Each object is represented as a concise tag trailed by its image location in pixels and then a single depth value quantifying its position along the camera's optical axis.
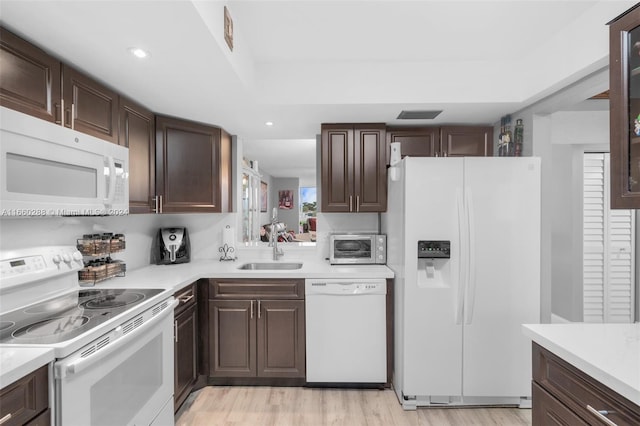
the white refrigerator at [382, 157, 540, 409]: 2.20
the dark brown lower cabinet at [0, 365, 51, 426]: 0.95
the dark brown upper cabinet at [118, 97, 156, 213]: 2.13
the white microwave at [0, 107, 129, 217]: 1.19
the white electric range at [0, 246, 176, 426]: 1.17
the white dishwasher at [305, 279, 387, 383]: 2.43
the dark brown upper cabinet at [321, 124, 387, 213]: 2.78
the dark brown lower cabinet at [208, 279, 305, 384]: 2.46
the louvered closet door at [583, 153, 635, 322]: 3.26
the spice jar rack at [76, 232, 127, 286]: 1.94
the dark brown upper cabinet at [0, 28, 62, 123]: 1.29
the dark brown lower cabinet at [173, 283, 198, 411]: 2.09
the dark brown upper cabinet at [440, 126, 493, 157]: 2.80
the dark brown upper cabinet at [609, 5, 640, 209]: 1.26
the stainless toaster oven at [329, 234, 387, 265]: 2.80
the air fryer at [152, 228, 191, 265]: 2.82
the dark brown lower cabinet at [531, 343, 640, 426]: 0.94
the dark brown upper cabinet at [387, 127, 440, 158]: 2.81
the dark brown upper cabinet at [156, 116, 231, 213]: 2.54
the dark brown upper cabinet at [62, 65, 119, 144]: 1.62
